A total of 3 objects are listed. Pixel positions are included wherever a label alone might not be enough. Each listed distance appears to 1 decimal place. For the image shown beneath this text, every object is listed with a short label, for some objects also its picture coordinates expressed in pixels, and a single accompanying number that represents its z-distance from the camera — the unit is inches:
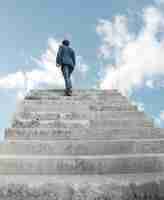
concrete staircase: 132.1
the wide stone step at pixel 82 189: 108.7
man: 327.6
